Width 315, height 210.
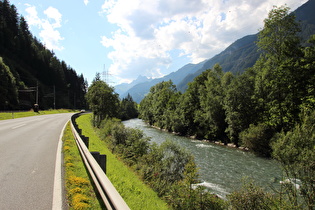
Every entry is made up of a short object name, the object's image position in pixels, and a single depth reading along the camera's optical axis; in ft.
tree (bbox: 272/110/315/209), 30.44
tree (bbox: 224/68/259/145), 117.91
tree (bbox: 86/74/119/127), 125.33
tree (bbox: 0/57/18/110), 156.98
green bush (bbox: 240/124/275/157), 94.00
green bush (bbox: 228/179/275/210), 28.68
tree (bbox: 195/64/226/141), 137.59
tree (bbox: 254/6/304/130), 91.81
